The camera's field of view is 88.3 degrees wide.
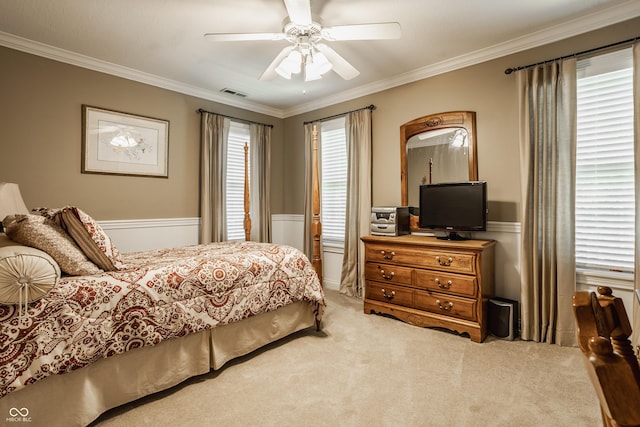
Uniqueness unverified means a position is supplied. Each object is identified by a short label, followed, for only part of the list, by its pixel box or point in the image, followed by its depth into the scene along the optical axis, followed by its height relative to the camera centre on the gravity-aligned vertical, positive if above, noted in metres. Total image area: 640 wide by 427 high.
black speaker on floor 2.78 -0.89
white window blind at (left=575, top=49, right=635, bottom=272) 2.52 +0.40
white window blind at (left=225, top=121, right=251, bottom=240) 4.45 +0.44
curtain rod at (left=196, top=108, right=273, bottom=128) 4.11 +1.30
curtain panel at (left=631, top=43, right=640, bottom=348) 2.37 +0.56
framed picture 3.32 +0.74
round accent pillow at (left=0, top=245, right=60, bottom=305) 1.41 -0.28
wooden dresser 2.79 -0.61
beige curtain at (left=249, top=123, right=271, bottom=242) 4.68 +0.44
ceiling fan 2.16 +1.26
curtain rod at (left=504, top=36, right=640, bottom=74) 2.46 +1.30
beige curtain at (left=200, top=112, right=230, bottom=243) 4.06 +0.45
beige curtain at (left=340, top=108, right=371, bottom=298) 4.08 +0.20
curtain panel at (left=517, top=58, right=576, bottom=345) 2.66 +0.13
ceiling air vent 4.17 +1.56
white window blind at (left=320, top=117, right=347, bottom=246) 4.48 +0.48
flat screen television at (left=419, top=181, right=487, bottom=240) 2.98 +0.07
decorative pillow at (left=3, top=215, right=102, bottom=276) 1.71 -0.14
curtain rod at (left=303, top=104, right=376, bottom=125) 4.06 +1.32
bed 1.52 -0.64
